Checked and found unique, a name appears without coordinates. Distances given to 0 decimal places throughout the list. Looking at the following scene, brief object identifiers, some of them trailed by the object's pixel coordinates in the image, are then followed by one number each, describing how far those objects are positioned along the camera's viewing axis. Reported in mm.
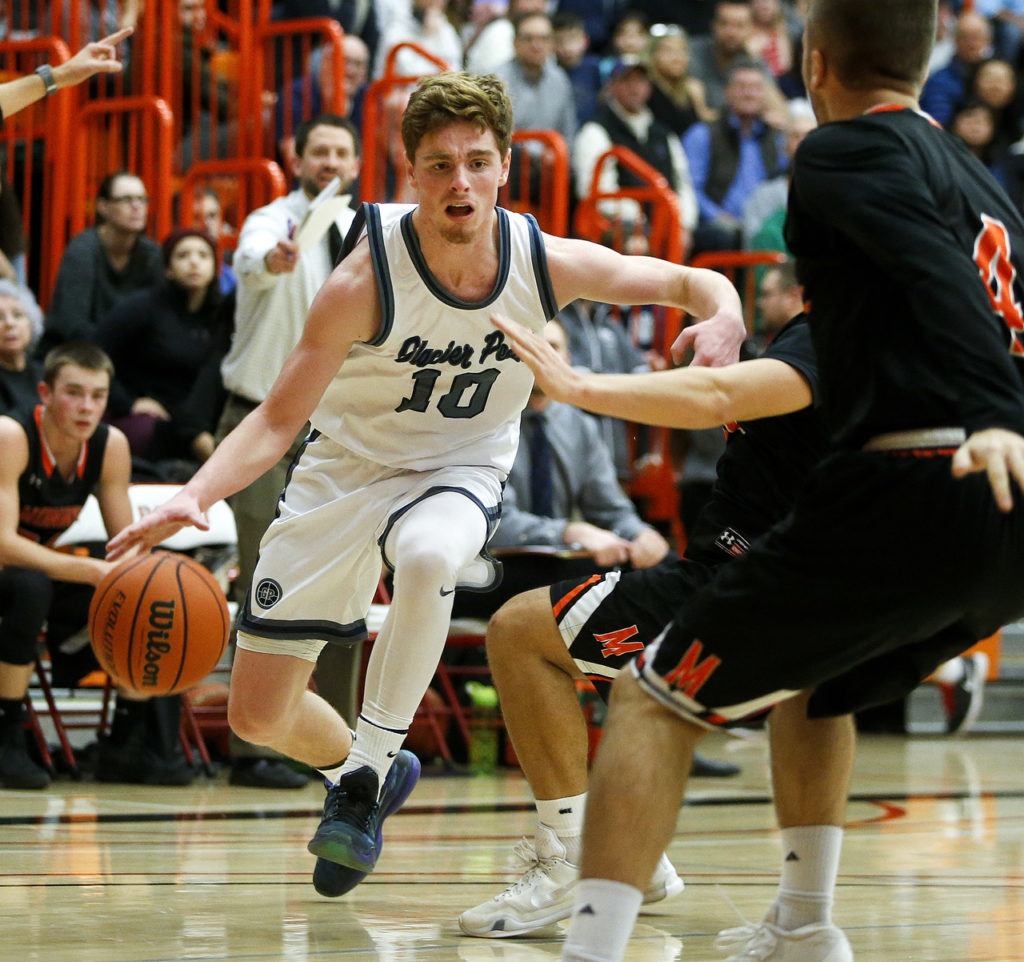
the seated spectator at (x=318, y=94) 19562
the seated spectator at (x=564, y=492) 15664
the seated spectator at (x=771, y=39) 29219
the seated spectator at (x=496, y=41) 24719
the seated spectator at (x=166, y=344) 16437
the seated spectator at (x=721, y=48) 26484
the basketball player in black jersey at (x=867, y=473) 5496
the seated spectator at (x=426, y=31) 23875
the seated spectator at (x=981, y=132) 25125
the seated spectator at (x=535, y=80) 23437
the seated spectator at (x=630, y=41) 26156
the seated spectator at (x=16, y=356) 15578
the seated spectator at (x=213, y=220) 19031
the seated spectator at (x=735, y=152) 25000
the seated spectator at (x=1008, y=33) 28703
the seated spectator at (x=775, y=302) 15637
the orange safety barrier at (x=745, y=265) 21391
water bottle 15930
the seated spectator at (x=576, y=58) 26047
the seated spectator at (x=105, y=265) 17547
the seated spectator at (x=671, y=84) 25672
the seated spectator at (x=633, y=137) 23594
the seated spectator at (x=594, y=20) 28078
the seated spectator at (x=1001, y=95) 26091
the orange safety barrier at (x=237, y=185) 18484
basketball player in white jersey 8258
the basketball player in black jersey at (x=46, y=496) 13594
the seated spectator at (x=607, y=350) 19734
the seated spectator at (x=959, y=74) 27437
